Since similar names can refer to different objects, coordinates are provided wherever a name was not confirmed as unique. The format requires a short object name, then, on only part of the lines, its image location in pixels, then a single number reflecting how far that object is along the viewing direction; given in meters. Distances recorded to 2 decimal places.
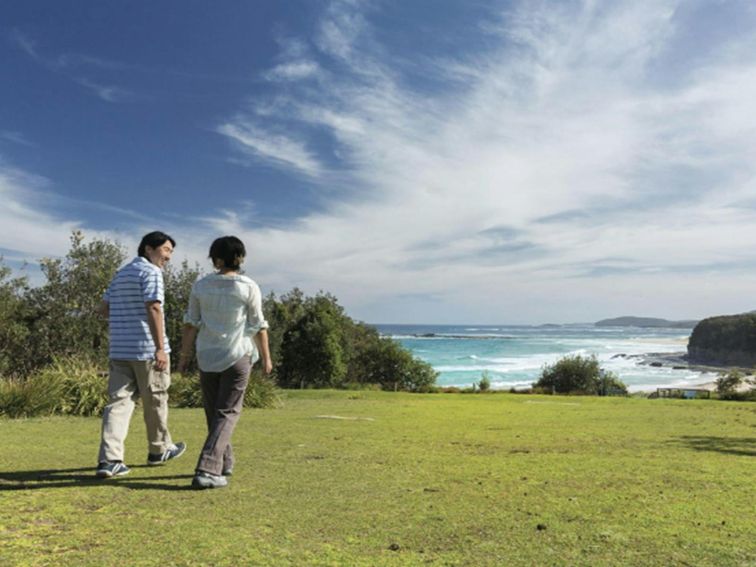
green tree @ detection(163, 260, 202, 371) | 25.81
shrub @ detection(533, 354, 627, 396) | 52.28
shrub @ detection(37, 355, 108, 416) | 10.52
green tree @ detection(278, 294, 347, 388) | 47.88
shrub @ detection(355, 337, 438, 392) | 57.53
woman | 4.52
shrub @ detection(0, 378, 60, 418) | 9.62
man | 4.82
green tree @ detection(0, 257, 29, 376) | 19.61
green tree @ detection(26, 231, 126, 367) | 19.98
